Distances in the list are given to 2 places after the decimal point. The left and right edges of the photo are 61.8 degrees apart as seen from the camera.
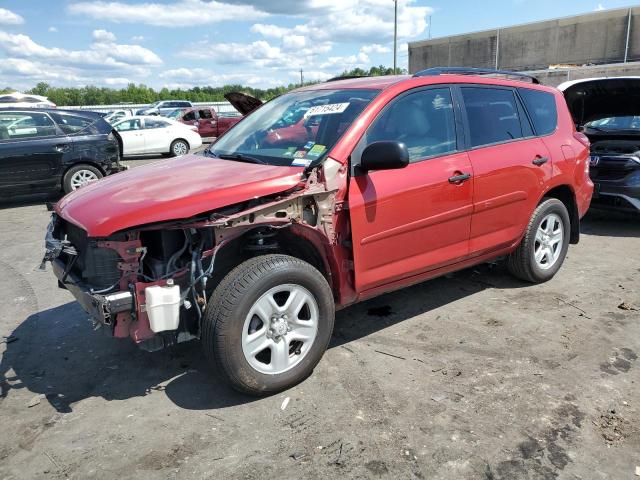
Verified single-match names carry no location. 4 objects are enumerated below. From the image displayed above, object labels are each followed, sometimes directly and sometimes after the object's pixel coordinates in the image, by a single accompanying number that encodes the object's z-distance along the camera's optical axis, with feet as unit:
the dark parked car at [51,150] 30.35
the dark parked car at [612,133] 22.33
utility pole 115.55
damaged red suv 9.67
